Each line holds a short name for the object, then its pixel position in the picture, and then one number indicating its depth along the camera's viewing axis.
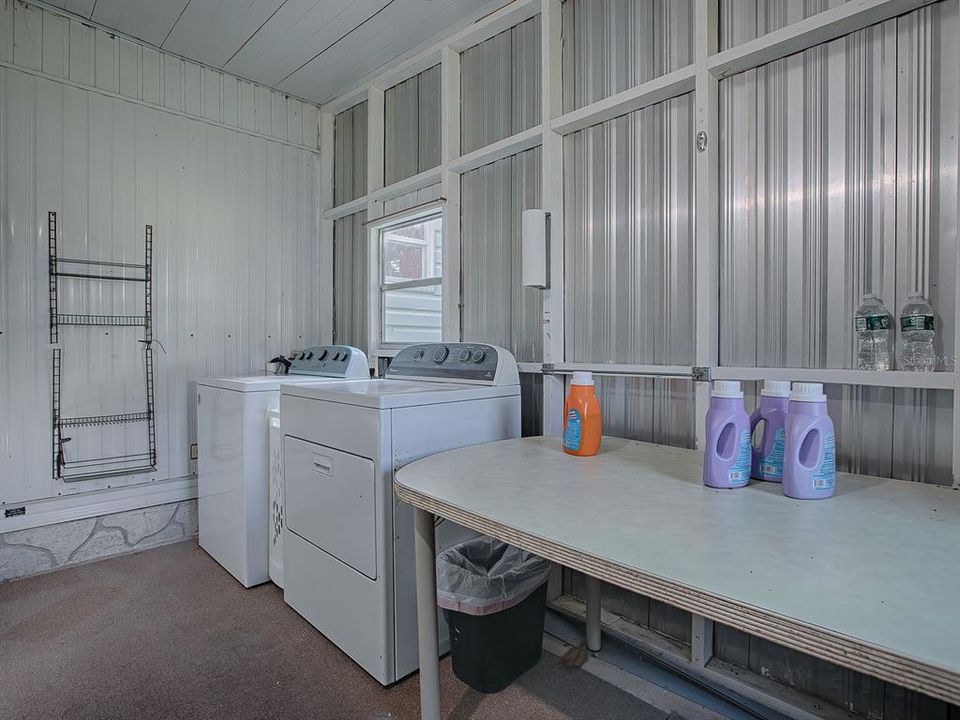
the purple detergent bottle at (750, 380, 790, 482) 1.35
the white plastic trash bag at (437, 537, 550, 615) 1.76
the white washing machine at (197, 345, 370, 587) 2.55
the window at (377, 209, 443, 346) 3.11
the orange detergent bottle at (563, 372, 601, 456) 1.67
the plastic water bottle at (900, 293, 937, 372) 1.45
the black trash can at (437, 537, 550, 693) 1.76
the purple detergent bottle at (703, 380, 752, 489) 1.30
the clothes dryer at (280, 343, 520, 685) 1.80
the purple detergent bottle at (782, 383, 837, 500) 1.19
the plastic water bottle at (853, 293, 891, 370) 1.51
